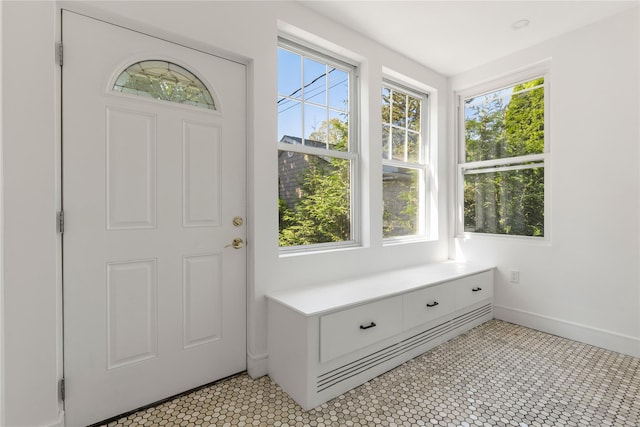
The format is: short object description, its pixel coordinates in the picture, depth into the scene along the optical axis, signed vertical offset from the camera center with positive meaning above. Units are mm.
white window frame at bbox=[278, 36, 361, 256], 2451 +535
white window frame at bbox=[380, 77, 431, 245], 3381 +537
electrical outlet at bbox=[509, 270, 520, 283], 2959 -600
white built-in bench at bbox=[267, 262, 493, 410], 1764 -736
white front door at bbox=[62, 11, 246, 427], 1540 -34
